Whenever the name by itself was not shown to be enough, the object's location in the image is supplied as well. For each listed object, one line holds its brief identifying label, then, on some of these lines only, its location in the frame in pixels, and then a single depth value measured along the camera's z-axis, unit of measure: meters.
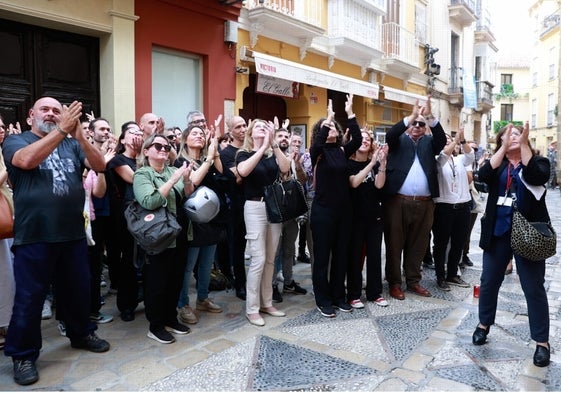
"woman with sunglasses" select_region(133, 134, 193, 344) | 3.73
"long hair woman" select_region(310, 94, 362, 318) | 4.55
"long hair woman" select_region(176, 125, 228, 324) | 4.20
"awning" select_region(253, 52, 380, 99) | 9.52
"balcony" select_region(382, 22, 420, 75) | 14.98
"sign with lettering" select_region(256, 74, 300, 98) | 10.51
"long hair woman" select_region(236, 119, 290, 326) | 4.38
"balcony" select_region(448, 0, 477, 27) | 19.69
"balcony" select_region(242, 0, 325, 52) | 10.00
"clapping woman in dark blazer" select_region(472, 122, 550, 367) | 3.59
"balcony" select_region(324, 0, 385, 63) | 12.41
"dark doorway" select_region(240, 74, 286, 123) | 11.55
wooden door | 6.64
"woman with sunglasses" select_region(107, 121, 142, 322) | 4.18
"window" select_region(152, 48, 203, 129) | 8.55
